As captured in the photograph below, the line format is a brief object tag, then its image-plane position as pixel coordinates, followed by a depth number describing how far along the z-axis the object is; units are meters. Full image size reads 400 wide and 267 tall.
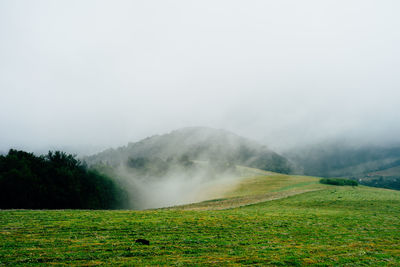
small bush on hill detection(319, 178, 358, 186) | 71.13
